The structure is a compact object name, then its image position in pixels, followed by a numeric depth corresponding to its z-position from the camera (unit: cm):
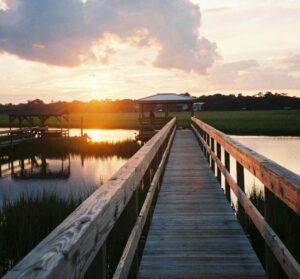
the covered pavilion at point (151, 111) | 2805
